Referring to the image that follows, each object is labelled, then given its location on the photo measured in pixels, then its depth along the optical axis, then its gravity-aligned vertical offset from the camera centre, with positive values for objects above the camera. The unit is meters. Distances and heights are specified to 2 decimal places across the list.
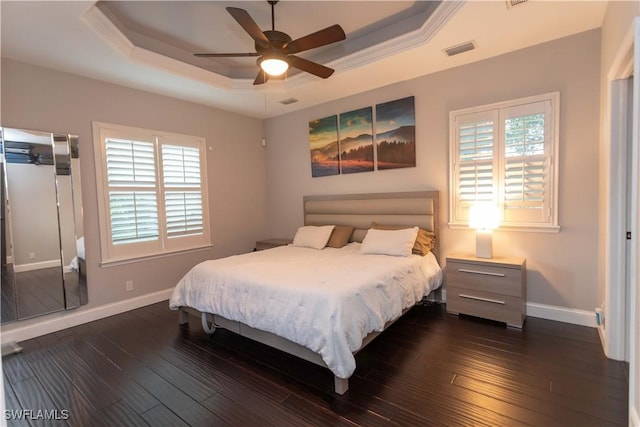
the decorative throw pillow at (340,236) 4.24 -0.49
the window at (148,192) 3.74 +0.19
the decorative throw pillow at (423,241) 3.57 -0.51
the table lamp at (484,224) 3.27 -0.29
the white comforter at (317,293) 2.20 -0.77
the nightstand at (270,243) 4.94 -0.64
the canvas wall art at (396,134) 3.99 +0.85
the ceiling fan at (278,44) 2.38 +1.28
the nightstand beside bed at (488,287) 3.06 -0.93
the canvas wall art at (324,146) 4.74 +0.84
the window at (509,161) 3.15 +0.37
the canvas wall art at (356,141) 4.38 +0.84
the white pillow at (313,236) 4.27 -0.49
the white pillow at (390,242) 3.49 -0.49
